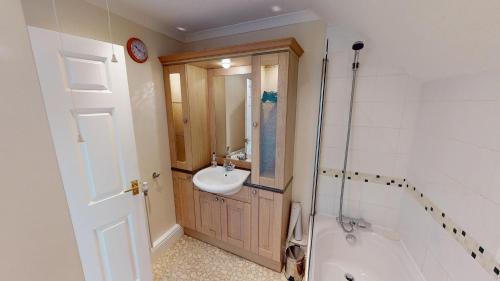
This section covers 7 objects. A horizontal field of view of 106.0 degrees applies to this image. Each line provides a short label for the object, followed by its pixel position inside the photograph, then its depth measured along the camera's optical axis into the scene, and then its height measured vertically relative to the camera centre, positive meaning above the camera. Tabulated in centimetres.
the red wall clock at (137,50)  161 +50
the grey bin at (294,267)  169 -141
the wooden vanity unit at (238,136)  155 -29
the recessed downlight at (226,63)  173 +43
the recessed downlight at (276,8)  154 +82
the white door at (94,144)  94 -21
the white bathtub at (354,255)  156 -129
